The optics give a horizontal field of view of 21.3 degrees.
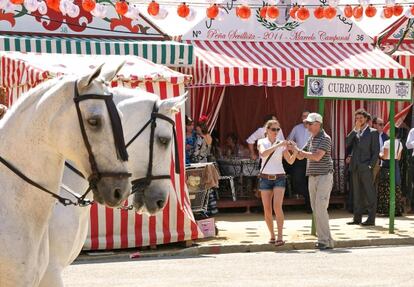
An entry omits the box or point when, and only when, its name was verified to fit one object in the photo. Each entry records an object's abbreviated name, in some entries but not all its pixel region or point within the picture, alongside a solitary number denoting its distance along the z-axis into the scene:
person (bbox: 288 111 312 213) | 20.81
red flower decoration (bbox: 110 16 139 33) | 19.39
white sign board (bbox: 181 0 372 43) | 20.48
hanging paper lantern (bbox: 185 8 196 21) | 18.96
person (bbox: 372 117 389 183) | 19.91
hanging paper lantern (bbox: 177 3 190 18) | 18.67
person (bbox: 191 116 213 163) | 19.00
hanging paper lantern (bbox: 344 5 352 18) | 20.02
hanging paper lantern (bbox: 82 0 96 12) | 17.70
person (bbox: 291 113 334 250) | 15.37
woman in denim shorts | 15.48
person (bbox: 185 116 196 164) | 18.90
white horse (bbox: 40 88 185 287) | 7.45
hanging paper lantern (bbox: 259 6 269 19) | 19.45
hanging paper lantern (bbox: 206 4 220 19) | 19.09
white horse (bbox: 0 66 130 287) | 5.66
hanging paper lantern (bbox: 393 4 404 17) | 20.34
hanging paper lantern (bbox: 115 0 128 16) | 18.09
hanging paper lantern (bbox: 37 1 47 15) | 18.42
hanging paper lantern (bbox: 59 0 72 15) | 17.75
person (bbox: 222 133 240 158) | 21.30
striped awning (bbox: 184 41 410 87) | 19.50
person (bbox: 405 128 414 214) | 20.22
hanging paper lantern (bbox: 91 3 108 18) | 17.97
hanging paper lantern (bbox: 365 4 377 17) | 19.47
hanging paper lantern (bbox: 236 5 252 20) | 19.25
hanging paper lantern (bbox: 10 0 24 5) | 16.64
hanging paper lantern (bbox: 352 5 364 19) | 19.74
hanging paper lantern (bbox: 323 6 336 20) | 20.03
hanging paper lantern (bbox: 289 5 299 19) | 19.69
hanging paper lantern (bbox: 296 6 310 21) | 19.59
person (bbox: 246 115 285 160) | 20.77
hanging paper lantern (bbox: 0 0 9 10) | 17.42
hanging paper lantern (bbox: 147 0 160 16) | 18.22
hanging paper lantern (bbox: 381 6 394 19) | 20.33
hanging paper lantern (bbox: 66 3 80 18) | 18.05
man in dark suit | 18.33
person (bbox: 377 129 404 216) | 19.53
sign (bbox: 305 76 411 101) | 16.58
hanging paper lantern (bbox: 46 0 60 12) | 17.11
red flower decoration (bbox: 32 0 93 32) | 18.77
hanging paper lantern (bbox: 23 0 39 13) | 17.75
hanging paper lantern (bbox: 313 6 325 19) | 20.08
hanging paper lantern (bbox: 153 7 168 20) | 18.44
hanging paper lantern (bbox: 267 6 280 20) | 19.28
